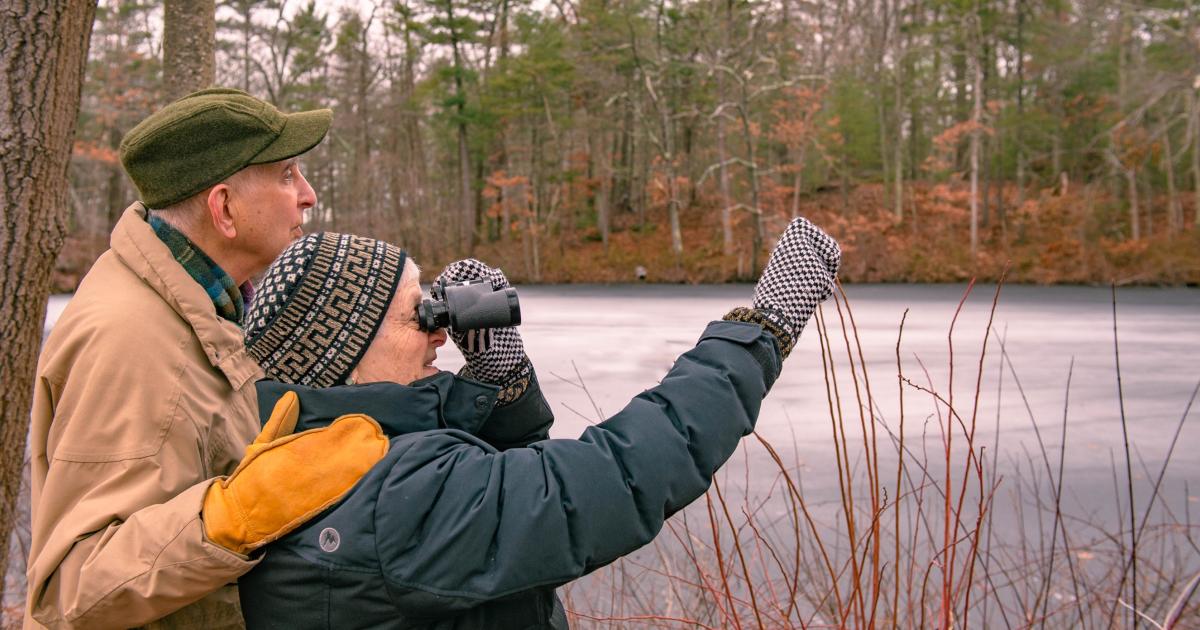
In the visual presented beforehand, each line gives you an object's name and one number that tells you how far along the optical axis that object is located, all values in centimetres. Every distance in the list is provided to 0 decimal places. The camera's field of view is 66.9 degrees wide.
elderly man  108
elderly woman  108
